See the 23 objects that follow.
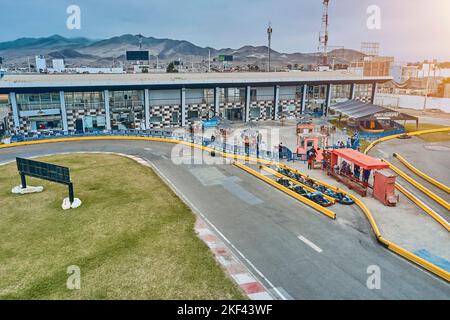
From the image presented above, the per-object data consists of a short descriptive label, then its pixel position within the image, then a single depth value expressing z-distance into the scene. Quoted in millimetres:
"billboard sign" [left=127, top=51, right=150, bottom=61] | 65125
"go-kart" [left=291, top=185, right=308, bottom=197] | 20631
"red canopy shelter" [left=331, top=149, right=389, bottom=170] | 20984
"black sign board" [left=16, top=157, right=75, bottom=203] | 19000
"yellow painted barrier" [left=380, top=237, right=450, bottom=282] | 12531
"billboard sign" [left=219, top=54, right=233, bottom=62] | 80125
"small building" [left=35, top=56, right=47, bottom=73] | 68375
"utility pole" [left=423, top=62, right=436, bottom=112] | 68712
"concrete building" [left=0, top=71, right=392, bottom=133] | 40656
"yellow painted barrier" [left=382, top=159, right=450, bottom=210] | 20025
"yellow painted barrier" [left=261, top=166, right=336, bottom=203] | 19941
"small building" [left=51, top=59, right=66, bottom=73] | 67938
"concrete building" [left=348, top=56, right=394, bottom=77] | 81625
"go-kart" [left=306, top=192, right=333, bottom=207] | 19312
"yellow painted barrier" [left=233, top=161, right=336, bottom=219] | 18094
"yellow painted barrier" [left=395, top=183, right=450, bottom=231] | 17094
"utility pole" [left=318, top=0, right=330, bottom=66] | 88188
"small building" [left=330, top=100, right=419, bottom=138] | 43094
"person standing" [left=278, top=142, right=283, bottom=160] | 29703
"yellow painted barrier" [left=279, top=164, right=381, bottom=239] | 16248
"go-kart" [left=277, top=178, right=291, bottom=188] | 22216
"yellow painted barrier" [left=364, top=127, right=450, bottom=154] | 35712
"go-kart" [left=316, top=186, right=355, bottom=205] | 19781
